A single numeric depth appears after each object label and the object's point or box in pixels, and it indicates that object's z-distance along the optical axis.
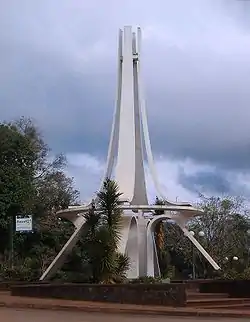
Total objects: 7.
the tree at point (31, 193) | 43.22
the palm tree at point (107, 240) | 25.39
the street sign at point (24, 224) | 40.78
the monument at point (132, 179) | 35.72
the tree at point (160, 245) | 36.34
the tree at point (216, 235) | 49.72
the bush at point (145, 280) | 25.91
